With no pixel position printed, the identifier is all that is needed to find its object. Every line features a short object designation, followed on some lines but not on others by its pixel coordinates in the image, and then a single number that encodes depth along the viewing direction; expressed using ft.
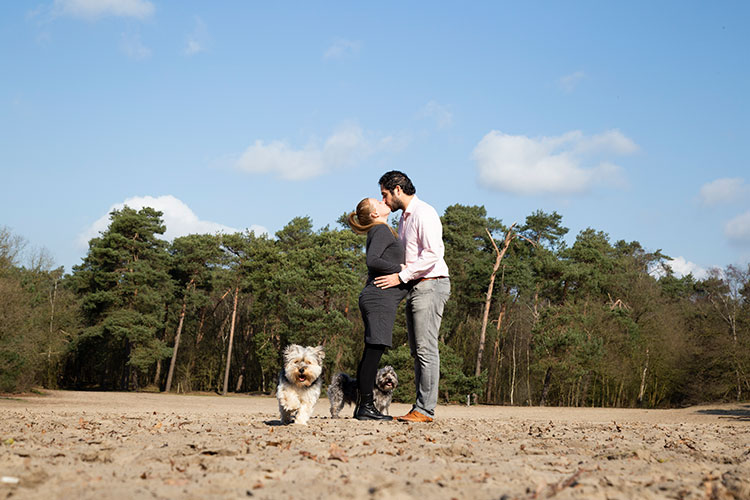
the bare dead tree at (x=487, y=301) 108.88
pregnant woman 22.54
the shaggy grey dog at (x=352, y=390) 29.66
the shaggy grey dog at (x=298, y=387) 23.63
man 22.22
